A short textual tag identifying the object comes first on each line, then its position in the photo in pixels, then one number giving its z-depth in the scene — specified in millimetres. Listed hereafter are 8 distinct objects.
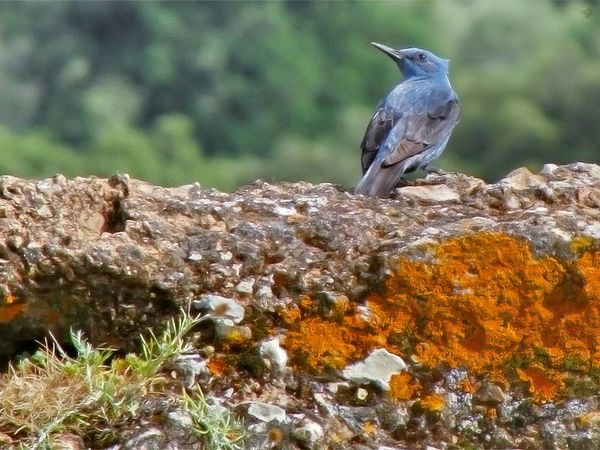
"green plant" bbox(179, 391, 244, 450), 9430
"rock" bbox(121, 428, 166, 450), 9430
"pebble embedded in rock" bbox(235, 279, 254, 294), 10398
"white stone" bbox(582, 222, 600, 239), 10398
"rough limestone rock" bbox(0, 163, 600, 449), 9922
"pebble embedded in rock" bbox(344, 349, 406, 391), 10031
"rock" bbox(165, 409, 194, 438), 9516
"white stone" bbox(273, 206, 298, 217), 11211
